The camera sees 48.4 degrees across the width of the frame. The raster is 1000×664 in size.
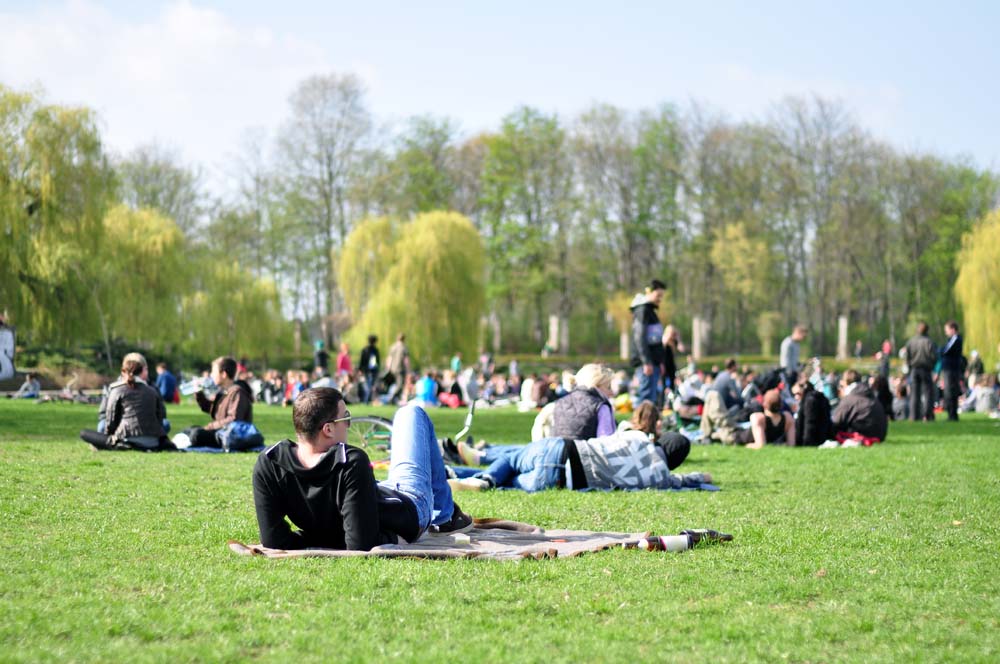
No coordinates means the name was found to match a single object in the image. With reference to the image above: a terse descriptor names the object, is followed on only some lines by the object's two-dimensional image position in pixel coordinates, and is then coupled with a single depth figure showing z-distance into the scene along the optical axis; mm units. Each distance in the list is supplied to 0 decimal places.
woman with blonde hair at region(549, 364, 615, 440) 10680
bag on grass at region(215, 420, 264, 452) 14000
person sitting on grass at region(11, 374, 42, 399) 28938
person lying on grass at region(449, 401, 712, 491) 9977
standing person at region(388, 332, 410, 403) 33906
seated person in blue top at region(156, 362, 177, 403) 27453
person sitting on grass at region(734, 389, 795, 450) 15852
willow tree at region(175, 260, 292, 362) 47094
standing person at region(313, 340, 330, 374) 37844
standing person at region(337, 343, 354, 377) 35688
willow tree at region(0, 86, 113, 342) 32500
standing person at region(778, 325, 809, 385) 22922
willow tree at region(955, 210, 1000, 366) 36188
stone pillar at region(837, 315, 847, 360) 63906
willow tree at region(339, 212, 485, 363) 45375
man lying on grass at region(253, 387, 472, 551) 5859
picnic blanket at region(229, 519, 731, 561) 6117
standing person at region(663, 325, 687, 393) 17828
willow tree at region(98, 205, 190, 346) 41188
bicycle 13039
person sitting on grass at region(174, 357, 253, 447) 14031
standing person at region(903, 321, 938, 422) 22734
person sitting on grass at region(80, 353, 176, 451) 13312
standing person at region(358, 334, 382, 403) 33344
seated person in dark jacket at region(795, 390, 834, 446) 15688
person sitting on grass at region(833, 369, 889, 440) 15945
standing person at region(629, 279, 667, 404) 17141
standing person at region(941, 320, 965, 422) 23089
